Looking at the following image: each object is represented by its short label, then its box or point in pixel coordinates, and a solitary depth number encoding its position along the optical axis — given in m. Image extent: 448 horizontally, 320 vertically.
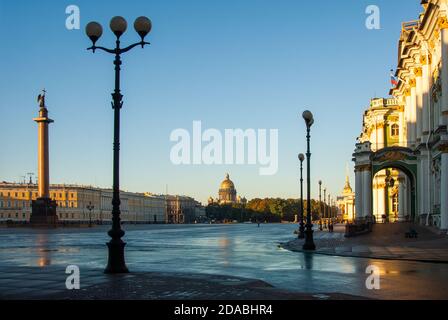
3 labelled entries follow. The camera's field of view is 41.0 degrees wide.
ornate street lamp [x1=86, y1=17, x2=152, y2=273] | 17.77
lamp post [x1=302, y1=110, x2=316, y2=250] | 30.34
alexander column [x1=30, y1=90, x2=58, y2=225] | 102.44
